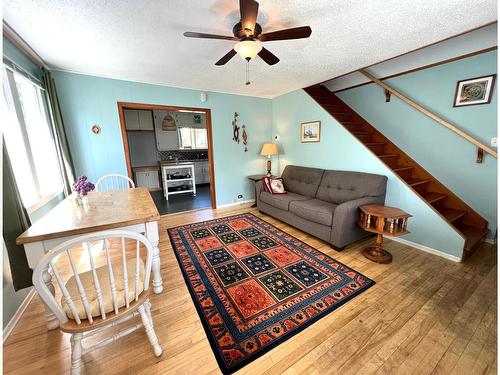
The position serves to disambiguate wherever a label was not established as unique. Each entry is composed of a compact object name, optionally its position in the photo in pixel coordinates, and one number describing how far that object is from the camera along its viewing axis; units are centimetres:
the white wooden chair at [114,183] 324
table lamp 417
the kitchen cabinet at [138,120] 559
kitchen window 647
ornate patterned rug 142
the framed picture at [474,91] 242
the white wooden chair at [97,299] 94
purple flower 181
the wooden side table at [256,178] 409
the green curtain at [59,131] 262
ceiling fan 151
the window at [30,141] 193
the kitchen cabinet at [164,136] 600
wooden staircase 253
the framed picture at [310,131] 363
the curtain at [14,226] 140
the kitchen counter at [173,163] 553
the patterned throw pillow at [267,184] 360
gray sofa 244
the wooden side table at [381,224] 217
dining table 122
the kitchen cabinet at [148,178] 587
